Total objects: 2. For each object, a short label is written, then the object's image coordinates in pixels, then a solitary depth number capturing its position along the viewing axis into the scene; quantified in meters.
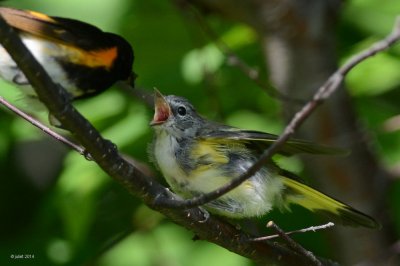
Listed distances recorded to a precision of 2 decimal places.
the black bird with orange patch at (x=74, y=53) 5.98
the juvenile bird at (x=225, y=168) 6.50
